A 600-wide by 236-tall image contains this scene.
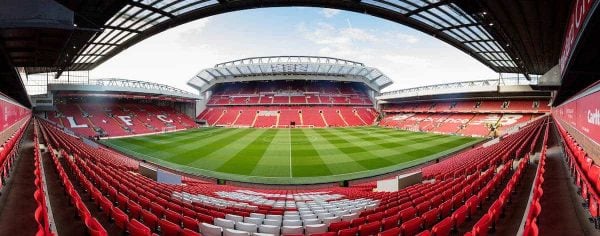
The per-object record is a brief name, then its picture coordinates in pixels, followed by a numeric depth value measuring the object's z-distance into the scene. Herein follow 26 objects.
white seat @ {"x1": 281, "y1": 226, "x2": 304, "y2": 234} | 4.85
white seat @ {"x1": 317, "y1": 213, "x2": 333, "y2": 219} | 6.02
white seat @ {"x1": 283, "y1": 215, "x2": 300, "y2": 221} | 5.90
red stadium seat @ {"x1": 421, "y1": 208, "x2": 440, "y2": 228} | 4.76
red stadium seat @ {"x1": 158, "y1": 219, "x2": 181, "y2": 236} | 4.17
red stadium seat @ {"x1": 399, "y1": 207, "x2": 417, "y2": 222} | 5.07
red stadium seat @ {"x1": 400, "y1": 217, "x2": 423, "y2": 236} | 4.23
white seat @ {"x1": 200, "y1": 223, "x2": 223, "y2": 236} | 4.50
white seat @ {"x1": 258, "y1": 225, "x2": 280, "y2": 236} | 4.76
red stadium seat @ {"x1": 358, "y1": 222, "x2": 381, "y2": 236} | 4.38
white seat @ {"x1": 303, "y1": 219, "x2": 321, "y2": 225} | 5.41
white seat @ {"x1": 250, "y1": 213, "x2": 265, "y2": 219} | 5.89
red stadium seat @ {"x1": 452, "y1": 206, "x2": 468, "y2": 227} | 4.41
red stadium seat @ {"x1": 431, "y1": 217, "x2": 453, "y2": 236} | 3.78
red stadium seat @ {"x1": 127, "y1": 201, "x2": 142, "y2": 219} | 5.04
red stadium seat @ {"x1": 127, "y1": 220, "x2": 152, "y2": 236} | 3.62
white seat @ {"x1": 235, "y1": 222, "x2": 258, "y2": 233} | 4.81
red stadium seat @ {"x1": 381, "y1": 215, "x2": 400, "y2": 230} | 4.73
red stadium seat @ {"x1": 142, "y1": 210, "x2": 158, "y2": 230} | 4.63
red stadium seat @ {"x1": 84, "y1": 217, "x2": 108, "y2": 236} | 2.94
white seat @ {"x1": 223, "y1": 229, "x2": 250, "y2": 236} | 4.38
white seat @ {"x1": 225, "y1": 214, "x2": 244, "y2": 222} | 5.54
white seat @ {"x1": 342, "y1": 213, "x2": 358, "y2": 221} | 5.72
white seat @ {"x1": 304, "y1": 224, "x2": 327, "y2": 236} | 4.92
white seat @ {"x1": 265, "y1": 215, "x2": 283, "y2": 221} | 5.86
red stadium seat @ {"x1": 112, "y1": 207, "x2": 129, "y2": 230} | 4.26
